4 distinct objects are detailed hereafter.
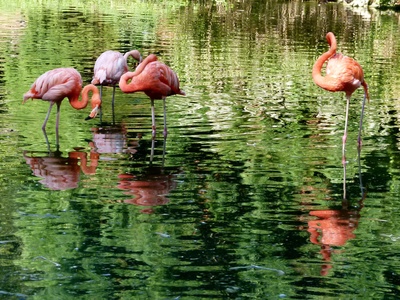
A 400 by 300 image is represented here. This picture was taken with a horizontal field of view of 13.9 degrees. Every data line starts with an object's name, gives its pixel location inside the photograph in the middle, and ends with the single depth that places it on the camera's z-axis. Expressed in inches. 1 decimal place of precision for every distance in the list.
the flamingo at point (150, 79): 772.3
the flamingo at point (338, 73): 723.7
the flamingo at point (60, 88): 771.7
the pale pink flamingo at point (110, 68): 912.6
